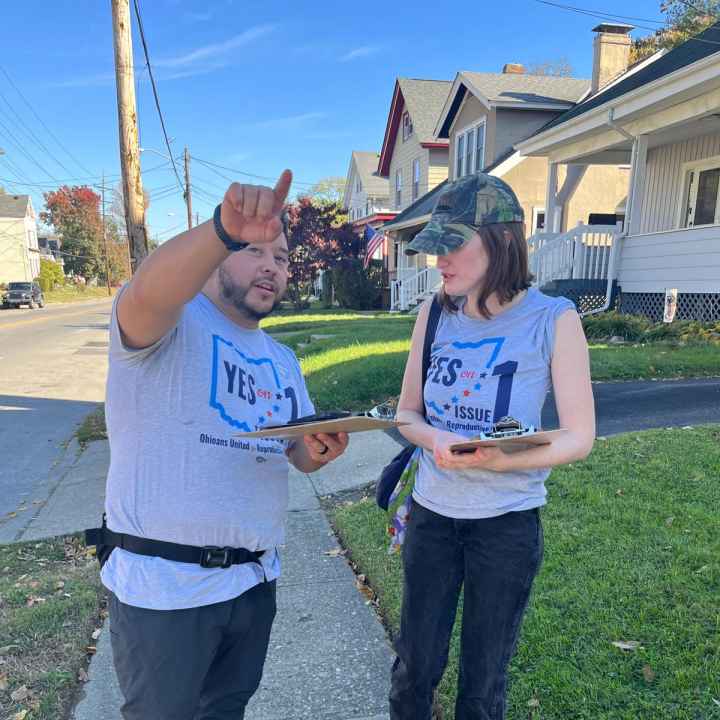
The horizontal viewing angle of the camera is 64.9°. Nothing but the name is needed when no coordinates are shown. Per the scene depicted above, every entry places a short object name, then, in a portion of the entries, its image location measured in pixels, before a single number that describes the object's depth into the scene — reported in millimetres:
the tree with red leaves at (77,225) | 64562
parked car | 33562
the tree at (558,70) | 41250
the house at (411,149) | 22844
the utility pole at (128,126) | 6684
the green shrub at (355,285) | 23969
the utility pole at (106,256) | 60869
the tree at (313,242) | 23562
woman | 1742
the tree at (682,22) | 27044
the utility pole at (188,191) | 35375
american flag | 24625
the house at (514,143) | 16359
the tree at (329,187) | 74688
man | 1437
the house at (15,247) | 53594
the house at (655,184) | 9789
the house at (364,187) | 35125
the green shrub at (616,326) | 10180
